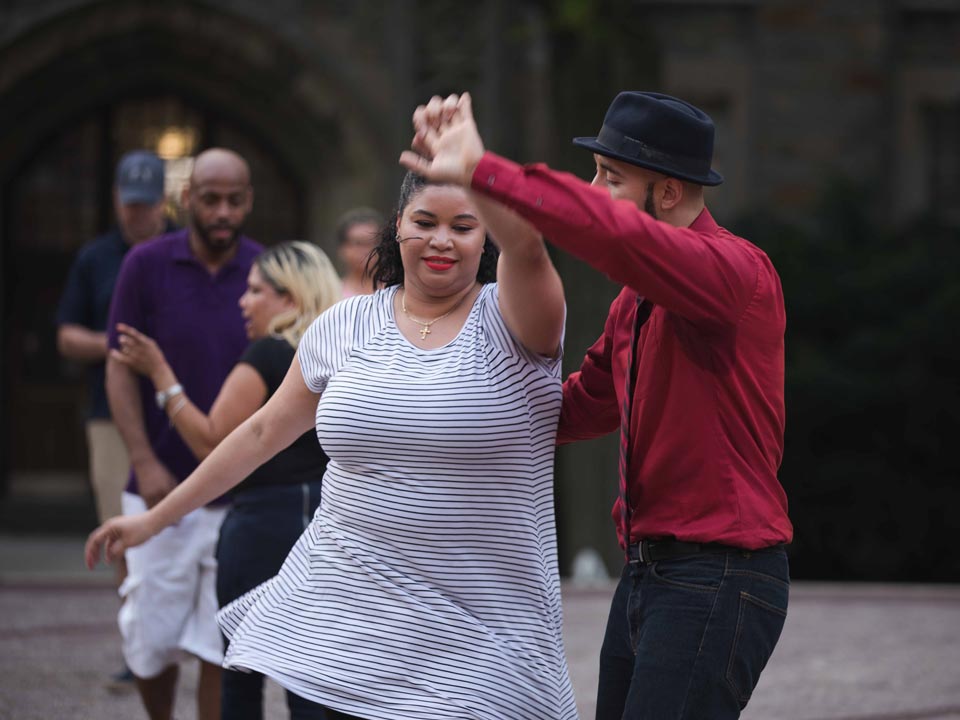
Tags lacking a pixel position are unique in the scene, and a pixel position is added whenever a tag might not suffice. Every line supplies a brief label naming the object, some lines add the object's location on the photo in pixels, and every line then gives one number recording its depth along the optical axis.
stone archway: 23.29
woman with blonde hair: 8.60
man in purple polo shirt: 9.79
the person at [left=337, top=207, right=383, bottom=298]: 12.40
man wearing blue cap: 11.78
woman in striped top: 5.85
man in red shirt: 5.17
